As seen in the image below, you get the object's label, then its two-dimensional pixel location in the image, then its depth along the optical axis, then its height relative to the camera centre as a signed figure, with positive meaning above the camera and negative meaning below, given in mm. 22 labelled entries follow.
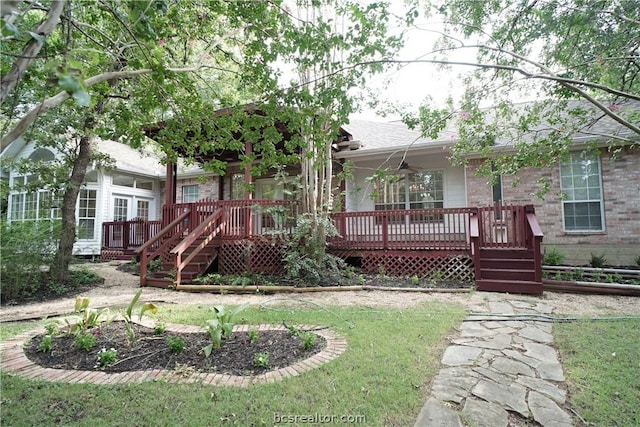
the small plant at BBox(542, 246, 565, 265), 8008 -791
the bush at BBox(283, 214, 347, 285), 7118 -550
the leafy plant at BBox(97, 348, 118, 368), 3051 -1211
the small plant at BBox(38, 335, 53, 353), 3368 -1182
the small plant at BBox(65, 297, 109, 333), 3852 -1074
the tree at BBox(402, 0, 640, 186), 4930 +3069
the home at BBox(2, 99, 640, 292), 7426 +402
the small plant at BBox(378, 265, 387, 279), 7734 -1081
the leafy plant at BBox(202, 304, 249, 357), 3180 -987
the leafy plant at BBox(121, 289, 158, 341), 3484 -942
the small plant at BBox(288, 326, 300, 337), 3660 -1170
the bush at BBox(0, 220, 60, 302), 6188 -433
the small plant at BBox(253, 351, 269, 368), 2906 -1192
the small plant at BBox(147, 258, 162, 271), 9480 -1011
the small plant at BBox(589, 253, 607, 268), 7855 -878
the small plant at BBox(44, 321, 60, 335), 3693 -1115
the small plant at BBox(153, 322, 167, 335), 3787 -1161
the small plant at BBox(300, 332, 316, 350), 3299 -1162
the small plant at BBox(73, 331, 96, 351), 3320 -1151
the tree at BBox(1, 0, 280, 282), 1773 +1928
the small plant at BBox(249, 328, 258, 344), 3449 -1146
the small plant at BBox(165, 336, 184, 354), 3211 -1142
